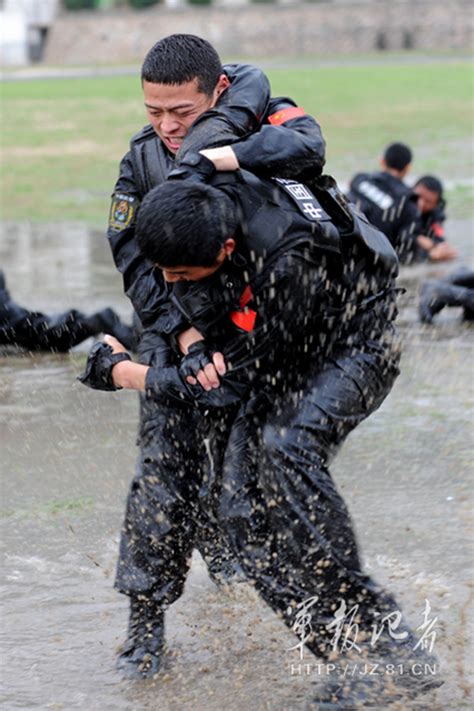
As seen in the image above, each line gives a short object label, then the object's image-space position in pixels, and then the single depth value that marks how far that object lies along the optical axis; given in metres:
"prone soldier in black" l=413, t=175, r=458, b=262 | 22.61
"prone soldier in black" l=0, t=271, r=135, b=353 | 15.89
